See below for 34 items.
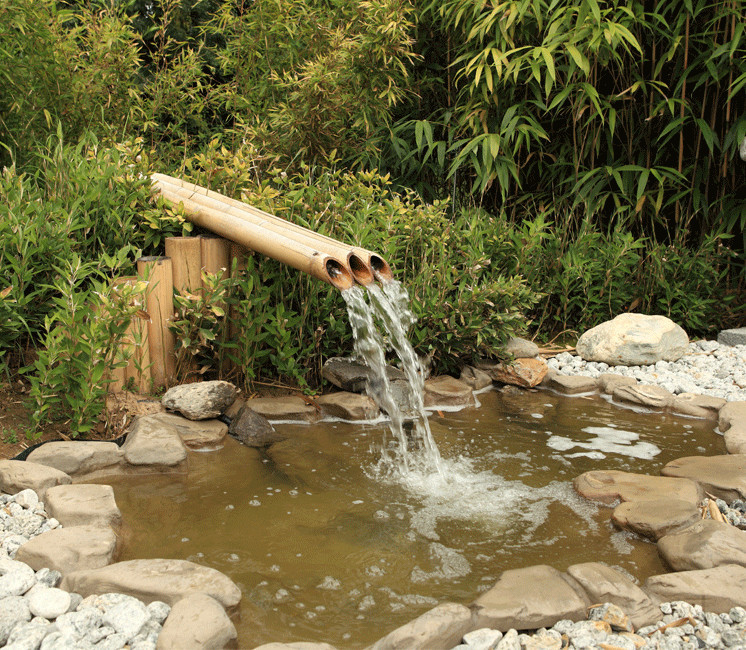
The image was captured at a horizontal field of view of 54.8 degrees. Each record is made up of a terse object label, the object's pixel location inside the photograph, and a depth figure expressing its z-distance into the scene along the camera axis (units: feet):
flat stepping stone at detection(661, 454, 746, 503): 9.28
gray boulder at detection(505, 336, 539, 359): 14.61
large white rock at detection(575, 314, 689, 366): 15.03
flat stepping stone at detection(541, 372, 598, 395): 13.96
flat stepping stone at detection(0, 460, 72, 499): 8.45
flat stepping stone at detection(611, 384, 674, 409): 13.16
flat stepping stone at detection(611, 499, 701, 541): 8.30
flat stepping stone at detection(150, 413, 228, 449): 10.67
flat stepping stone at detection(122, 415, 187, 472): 9.72
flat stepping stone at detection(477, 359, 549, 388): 13.94
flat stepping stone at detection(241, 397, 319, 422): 11.68
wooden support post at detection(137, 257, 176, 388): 11.14
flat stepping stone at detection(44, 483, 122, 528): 7.97
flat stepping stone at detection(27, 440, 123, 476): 9.20
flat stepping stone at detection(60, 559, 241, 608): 6.66
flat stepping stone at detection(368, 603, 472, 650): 6.12
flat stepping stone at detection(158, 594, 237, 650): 5.99
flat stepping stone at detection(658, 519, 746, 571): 7.38
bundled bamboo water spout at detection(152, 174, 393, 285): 9.97
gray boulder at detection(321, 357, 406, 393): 12.42
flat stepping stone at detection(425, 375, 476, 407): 12.93
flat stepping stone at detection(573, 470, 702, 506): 9.11
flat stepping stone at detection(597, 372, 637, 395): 13.85
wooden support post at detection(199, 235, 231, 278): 11.73
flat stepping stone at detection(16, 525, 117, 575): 7.07
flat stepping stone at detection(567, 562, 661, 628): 6.72
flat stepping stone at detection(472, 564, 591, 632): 6.53
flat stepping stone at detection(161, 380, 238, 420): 10.98
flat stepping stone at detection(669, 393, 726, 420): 12.79
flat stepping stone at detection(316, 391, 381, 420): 12.05
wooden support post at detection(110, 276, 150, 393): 10.56
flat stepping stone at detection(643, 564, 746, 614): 6.75
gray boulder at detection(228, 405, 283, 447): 10.96
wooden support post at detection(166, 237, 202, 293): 11.51
